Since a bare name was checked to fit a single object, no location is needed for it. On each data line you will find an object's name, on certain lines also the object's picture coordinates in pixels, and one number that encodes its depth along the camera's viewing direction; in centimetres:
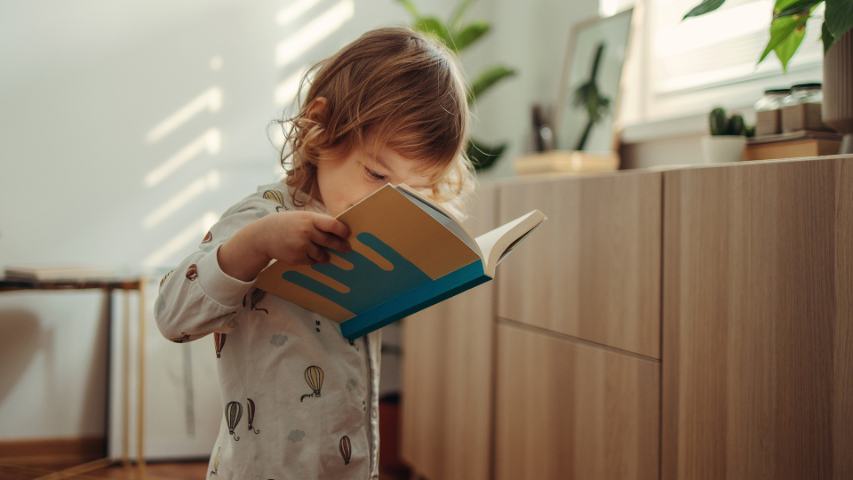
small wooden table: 235
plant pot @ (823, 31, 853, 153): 124
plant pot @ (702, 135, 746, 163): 152
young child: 85
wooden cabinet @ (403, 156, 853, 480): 110
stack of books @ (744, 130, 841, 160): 137
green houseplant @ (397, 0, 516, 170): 256
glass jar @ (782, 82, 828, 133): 140
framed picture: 220
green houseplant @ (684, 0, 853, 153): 123
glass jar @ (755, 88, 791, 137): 147
